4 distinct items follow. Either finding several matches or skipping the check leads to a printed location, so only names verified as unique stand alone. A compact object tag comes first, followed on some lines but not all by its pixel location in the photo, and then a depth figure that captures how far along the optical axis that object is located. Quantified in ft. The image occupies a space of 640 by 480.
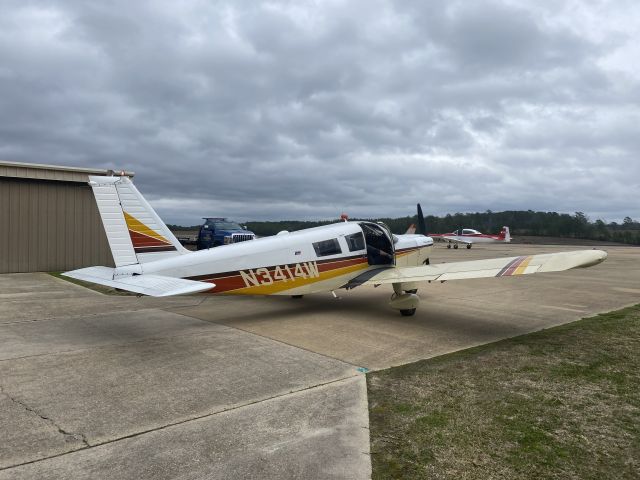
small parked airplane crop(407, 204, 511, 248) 163.32
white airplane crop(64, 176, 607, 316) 25.99
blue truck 73.51
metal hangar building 61.46
